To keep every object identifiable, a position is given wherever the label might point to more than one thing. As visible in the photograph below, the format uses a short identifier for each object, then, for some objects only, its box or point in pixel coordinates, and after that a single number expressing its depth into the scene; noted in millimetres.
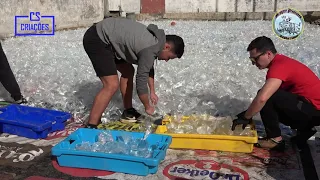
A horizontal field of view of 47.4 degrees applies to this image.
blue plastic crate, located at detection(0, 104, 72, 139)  3072
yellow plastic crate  2750
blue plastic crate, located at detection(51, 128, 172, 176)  2371
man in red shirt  2602
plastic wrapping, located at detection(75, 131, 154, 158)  2502
